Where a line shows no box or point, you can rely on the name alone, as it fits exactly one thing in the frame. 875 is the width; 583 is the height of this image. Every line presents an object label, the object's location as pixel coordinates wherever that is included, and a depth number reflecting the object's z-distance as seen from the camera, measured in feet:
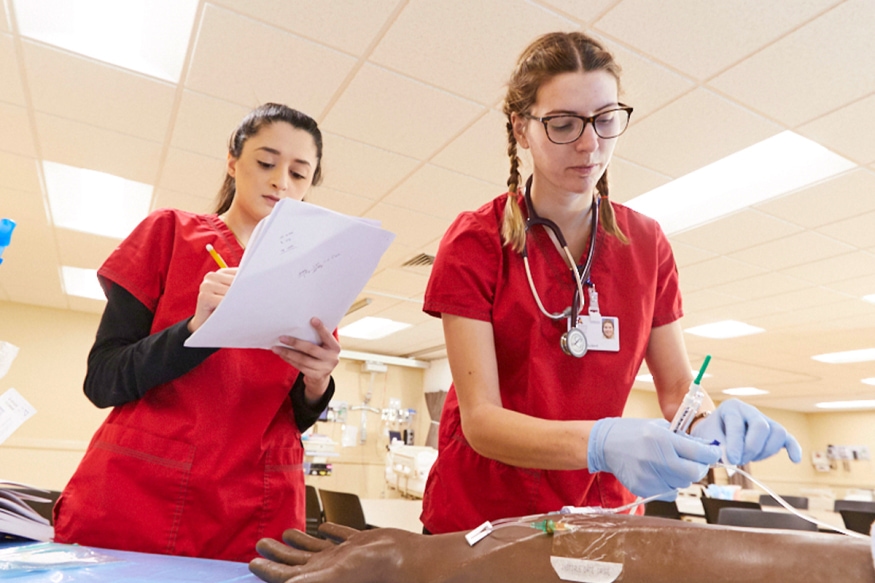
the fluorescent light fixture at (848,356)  22.51
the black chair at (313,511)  12.45
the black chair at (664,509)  14.69
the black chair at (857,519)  11.89
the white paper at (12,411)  3.41
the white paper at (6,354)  3.82
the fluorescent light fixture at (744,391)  32.63
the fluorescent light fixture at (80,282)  19.12
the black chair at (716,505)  13.07
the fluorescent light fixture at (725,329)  20.20
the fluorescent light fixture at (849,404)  34.42
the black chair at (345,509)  9.43
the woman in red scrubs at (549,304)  3.27
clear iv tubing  2.57
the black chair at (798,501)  19.37
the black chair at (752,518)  9.16
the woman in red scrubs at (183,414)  3.01
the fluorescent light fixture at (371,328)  23.83
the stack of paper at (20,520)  2.81
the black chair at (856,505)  16.36
